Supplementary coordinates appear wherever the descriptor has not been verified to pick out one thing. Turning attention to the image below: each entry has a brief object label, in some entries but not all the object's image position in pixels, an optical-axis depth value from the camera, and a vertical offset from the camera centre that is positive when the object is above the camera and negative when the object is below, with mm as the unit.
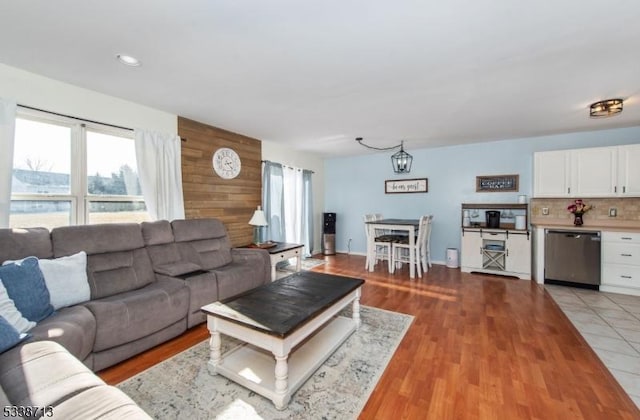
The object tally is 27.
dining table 4289 -353
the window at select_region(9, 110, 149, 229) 2354 +324
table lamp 4051 -178
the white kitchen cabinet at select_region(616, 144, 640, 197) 3693 +547
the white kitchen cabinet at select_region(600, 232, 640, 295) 3475 -682
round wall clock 3959 +684
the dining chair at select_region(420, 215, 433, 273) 4660 -741
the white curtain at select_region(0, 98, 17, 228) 2164 +438
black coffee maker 4598 -163
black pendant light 4328 +815
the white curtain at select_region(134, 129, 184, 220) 3057 +413
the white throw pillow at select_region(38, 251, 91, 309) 1898 -529
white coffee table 1643 -824
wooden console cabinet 4254 -629
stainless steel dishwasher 3656 -668
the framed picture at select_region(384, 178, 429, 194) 5461 +491
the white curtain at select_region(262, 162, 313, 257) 4766 +90
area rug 1579 -1186
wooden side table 3719 -635
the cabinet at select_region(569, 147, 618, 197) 3816 +550
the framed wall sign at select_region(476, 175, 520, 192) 4711 +475
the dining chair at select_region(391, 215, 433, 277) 4313 -655
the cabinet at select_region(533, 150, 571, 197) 4086 +570
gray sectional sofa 1267 -719
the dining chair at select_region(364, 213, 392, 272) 4613 -608
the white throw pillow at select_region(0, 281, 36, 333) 1545 -622
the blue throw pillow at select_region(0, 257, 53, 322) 1665 -518
